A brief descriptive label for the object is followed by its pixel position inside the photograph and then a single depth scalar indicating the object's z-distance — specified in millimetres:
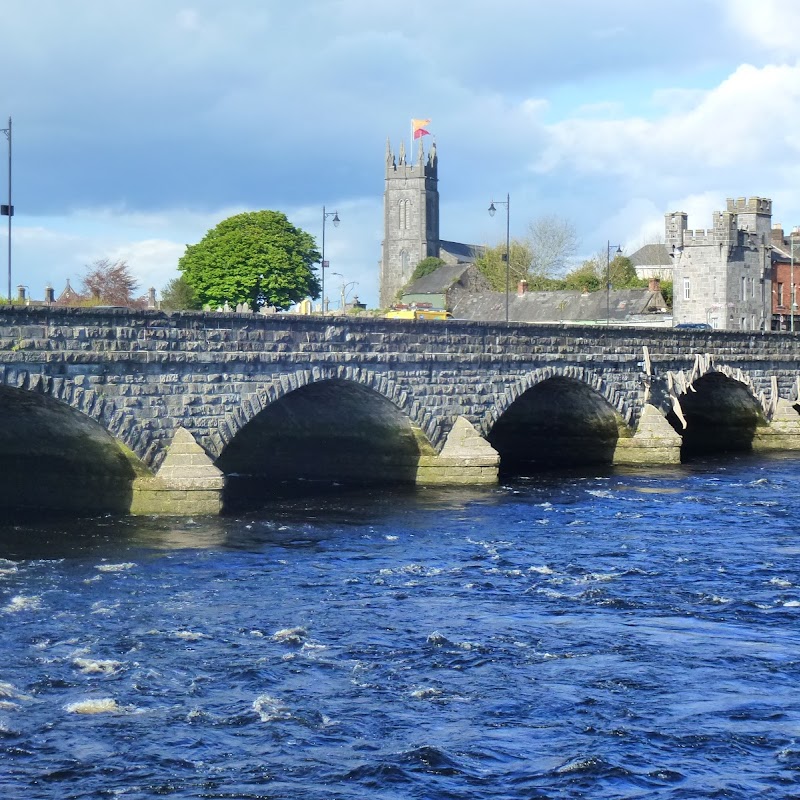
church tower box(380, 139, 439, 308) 189000
